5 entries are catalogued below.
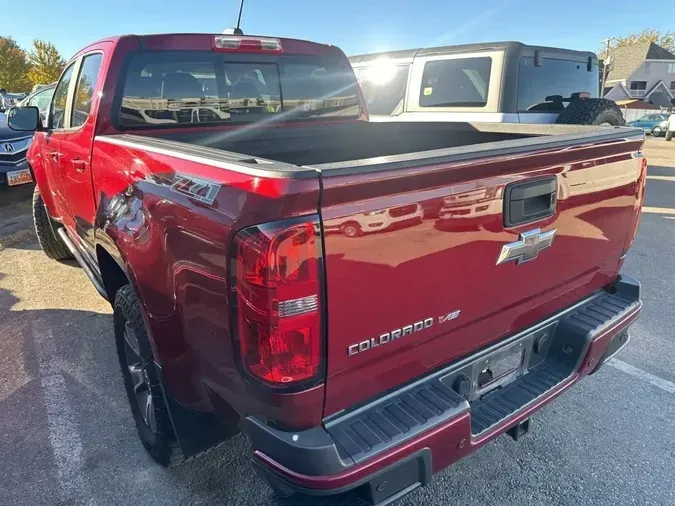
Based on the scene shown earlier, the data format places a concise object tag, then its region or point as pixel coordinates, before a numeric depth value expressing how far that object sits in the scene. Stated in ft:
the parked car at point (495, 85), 21.45
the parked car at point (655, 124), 98.43
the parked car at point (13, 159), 24.82
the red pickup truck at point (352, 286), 4.76
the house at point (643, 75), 167.84
